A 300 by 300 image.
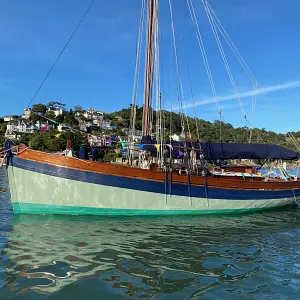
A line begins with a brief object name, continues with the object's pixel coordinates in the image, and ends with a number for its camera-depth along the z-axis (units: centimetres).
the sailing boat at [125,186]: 1044
